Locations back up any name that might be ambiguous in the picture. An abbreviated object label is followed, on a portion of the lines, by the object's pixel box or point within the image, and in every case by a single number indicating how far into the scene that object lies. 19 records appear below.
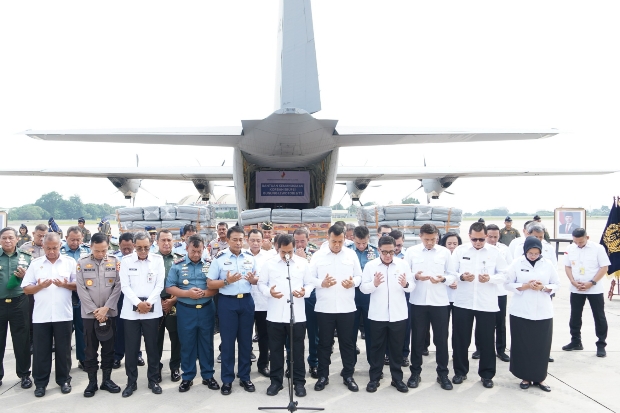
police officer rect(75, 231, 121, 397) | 4.27
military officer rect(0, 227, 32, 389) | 4.44
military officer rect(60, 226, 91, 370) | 5.07
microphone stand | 3.71
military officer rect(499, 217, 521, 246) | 10.44
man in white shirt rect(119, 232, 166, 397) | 4.28
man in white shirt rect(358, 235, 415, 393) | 4.38
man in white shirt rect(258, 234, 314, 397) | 4.25
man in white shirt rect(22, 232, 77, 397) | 4.29
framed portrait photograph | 13.50
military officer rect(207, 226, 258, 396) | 4.33
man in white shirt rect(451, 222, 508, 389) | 4.50
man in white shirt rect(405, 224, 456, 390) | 4.46
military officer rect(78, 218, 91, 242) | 9.52
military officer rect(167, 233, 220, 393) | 4.39
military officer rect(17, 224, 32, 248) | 9.73
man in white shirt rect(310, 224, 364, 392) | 4.38
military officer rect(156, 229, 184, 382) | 4.68
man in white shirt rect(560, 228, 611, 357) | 5.60
